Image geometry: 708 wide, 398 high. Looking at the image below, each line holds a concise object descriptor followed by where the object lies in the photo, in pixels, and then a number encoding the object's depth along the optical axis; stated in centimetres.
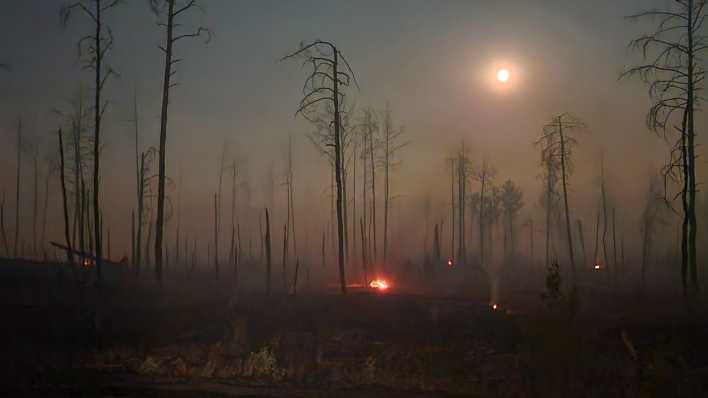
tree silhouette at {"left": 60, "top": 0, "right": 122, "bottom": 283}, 2464
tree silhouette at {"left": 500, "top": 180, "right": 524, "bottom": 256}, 7688
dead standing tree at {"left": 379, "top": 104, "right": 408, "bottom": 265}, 4994
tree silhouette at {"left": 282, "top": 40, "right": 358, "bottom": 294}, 2705
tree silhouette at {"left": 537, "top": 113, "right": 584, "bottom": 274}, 4044
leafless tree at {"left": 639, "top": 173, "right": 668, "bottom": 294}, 6394
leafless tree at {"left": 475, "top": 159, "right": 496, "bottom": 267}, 6884
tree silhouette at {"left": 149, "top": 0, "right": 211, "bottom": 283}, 2758
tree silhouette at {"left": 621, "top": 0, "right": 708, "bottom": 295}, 2355
